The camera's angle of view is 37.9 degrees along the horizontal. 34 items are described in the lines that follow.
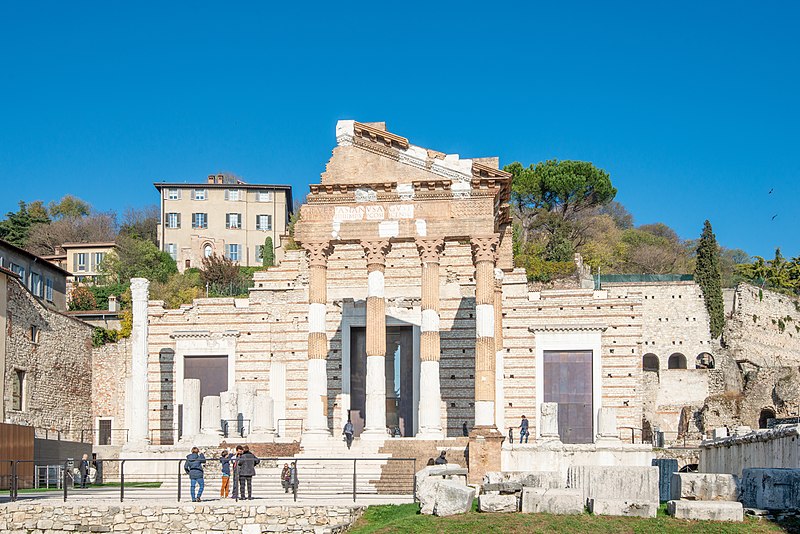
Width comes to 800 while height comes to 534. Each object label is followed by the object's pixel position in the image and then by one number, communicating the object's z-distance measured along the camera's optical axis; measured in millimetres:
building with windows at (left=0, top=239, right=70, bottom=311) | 47688
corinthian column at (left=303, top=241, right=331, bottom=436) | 37125
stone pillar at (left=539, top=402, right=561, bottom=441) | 35906
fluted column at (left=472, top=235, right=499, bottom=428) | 35375
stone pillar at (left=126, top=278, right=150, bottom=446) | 40469
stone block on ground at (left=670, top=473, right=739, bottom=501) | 23422
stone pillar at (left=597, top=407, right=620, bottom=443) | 36344
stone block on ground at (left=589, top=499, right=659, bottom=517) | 22817
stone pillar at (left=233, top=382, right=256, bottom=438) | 40219
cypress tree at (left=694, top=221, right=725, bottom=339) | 68438
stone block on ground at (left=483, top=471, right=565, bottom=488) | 25250
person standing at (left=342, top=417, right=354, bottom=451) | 36975
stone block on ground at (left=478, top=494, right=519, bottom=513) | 24094
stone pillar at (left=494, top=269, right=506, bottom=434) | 39812
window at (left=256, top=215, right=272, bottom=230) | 85688
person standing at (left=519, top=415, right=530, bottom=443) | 39188
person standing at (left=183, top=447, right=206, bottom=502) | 27250
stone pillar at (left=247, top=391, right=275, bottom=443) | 37750
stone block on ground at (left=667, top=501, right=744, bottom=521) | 22047
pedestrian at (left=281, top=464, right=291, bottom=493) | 30281
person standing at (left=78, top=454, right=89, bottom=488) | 32656
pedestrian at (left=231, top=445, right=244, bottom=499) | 27453
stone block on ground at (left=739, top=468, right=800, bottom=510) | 22203
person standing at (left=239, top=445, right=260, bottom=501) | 27281
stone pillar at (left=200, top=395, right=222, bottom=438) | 37625
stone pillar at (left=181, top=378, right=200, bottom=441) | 38500
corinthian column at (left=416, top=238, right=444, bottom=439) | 36438
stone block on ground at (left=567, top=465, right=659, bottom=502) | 24094
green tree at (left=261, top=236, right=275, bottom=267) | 77500
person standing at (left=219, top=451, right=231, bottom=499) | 28152
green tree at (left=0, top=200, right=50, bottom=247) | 83438
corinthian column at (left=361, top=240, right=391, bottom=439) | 36688
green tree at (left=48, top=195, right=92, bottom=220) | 96188
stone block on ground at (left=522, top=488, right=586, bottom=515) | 23406
